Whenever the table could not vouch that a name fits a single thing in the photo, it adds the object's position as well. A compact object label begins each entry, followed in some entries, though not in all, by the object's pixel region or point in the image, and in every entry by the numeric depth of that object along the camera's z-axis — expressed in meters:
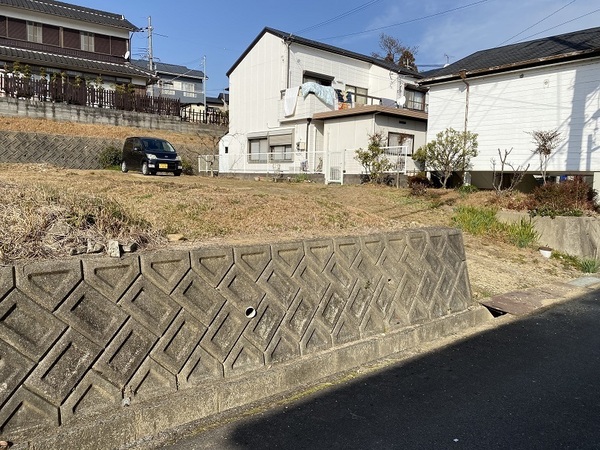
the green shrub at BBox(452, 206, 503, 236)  10.26
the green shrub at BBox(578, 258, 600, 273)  8.68
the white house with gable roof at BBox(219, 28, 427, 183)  18.53
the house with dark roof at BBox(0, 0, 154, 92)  26.81
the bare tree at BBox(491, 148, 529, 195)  14.34
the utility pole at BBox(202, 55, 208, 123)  28.05
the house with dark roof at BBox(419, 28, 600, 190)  13.30
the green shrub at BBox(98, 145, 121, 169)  20.36
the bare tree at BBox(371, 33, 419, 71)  39.71
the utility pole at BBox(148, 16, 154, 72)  38.97
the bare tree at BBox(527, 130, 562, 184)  13.46
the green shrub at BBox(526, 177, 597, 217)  9.97
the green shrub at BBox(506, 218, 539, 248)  9.62
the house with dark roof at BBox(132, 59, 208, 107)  47.78
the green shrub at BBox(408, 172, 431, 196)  13.56
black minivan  15.88
